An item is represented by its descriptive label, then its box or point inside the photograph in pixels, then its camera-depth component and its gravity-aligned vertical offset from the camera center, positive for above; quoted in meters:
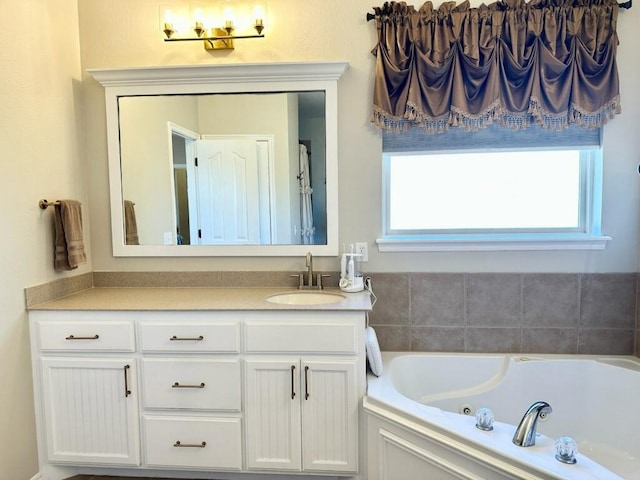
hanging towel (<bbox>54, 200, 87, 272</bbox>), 2.18 -0.13
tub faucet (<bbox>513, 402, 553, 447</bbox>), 1.46 -0.79
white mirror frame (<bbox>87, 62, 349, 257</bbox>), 2.33 +0.70
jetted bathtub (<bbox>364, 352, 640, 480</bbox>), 1.52 -0.95
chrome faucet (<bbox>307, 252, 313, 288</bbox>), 2.37 -0.36
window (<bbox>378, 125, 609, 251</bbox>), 2.35 +0.05
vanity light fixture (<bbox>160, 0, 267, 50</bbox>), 2.30 +1.07
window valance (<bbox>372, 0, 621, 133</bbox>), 2.14 +0.75
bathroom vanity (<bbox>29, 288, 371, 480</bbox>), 1.95 -0.84
